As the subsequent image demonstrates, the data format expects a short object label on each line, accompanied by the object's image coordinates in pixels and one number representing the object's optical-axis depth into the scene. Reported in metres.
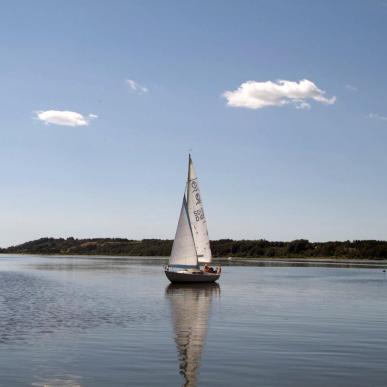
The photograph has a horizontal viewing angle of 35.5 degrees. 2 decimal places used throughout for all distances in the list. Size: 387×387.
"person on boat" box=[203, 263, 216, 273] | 80.50
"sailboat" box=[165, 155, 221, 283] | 77.06
